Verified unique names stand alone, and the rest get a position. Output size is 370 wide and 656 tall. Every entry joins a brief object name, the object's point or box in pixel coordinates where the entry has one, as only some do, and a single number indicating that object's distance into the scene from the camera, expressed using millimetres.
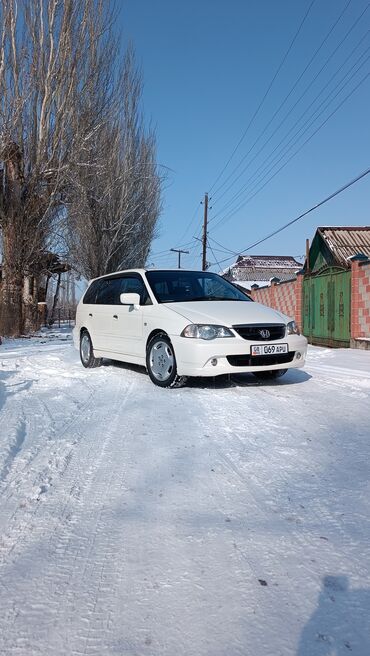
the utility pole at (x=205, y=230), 37156
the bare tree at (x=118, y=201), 22281
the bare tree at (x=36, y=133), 14906
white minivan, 5059
